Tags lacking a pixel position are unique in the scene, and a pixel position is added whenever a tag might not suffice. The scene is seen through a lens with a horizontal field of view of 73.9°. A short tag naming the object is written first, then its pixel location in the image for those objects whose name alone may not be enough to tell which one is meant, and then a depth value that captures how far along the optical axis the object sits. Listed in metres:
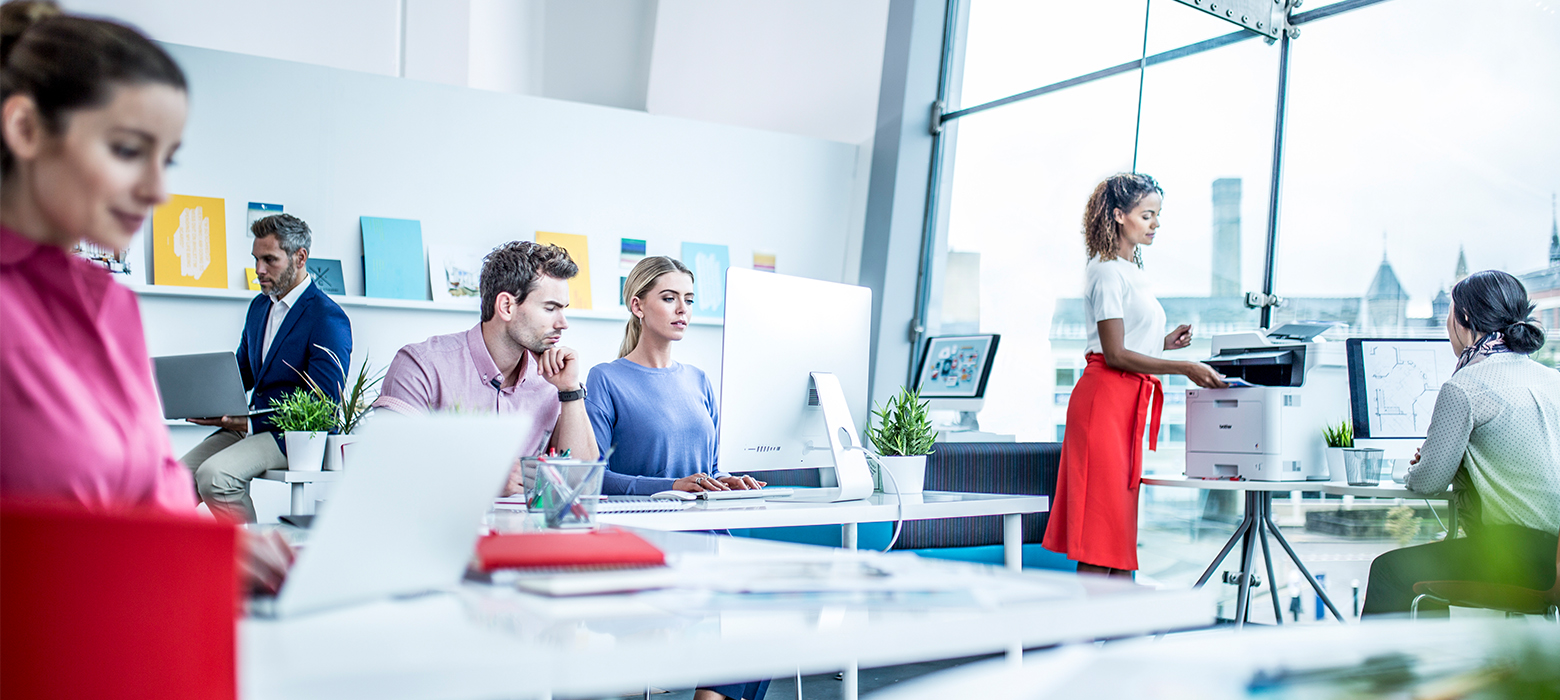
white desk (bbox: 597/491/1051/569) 1.79
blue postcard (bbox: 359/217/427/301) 4.68
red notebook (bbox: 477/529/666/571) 0.94
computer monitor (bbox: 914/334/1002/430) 4.73
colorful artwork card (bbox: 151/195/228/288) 4.27
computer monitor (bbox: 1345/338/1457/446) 3.18
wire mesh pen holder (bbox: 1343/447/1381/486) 3.12
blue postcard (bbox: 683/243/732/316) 5.48
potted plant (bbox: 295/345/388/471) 2.62
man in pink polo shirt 2.37
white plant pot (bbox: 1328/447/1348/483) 3.25
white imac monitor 2.11
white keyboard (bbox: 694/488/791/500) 2.17
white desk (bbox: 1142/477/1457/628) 3.19
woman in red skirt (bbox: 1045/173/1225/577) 3.16
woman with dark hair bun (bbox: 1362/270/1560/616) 2.59
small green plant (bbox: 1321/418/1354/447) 3.30
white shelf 4.21
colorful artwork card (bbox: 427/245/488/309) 4.84
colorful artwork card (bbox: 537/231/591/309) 5.12
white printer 3.24
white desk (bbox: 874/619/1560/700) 0.63
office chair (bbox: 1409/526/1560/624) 2.44
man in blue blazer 3.24
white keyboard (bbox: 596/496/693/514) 1.90
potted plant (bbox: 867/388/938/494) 2.34
